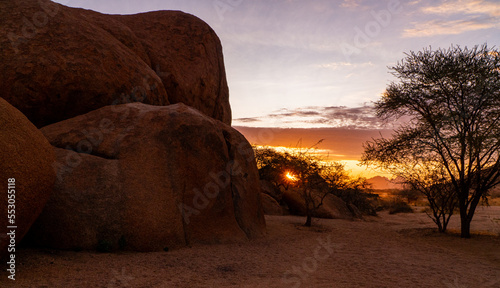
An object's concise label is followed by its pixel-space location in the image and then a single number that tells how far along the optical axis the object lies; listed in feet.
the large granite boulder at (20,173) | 17.44
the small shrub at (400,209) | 92.79
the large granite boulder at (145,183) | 24.20
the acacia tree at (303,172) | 56.95
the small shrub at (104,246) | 23.79
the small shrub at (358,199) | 80.61
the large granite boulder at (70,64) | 31.42
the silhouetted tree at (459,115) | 41.91
